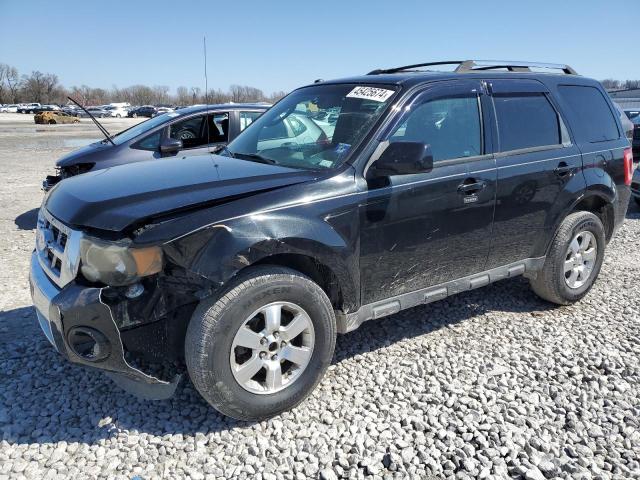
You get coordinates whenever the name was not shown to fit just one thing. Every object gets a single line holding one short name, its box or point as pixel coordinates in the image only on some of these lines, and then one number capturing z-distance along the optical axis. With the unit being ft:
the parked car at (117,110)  203.45
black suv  8.43
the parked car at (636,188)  28.78
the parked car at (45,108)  207.08
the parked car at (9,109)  229.74
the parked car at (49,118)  135.74
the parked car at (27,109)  219.61
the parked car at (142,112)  202.93
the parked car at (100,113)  190.31
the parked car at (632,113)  51.64
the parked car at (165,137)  22.59
